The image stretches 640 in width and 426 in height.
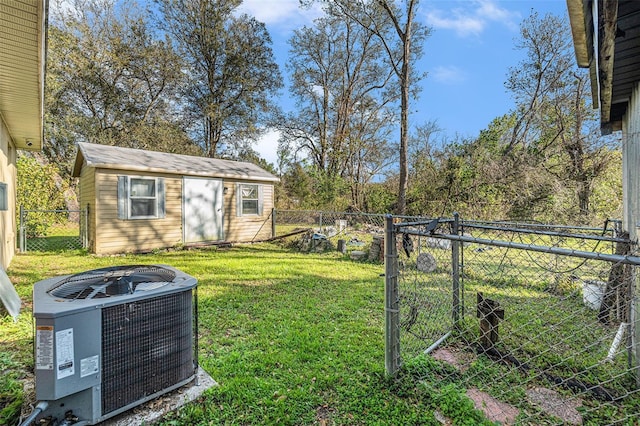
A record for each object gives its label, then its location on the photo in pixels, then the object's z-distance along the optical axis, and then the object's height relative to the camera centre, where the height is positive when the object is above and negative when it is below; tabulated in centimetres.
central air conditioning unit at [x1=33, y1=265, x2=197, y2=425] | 144 -68
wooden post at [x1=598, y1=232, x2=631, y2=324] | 278 -81
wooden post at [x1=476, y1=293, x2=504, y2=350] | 265 -98
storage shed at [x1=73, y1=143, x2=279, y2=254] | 714 +39
